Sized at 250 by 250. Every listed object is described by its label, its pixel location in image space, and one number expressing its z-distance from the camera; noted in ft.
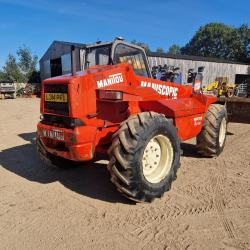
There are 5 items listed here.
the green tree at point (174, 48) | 251.06
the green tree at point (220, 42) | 173.96
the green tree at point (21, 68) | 112.87
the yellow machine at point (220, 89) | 56.74
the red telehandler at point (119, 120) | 11.19
